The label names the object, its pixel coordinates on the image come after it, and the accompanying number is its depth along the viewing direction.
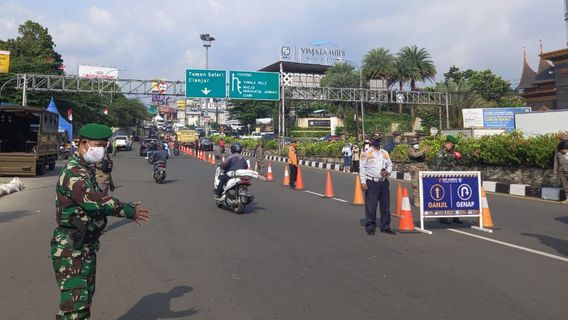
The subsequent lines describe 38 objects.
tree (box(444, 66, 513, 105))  69.44
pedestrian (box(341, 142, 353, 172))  27.62
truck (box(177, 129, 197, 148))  62.62
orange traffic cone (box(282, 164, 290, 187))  18.60
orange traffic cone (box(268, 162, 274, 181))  20.55
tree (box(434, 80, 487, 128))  54.34
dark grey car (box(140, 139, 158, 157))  41.81
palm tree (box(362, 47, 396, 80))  65.19
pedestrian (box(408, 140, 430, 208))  11.21
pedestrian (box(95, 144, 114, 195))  11.23
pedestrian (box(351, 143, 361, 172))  25.56
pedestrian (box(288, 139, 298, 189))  17.08
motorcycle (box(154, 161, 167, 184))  18.16
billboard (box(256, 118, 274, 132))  84.91
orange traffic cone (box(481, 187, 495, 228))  9.27
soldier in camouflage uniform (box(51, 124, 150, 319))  3.39
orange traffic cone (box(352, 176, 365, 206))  12.97
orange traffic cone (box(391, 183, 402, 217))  9.89
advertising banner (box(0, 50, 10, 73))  31.12
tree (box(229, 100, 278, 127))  84.00
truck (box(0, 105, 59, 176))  20.48
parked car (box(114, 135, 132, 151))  53.00
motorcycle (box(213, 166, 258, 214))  11.02
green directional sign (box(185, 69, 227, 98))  37.69
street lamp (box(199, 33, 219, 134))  74.69
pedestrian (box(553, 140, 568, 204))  11.68
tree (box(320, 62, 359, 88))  73.31
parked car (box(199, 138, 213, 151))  56.36
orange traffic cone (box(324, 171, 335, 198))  14.58
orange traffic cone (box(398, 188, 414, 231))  8.84
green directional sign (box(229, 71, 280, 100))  38.25
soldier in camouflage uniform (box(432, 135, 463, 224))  10.72
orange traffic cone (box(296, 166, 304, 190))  16.93
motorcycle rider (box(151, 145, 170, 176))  18.03
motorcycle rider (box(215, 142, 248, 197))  11.37
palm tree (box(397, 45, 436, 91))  64.94
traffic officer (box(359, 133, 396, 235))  8.55
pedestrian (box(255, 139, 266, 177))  22.22
